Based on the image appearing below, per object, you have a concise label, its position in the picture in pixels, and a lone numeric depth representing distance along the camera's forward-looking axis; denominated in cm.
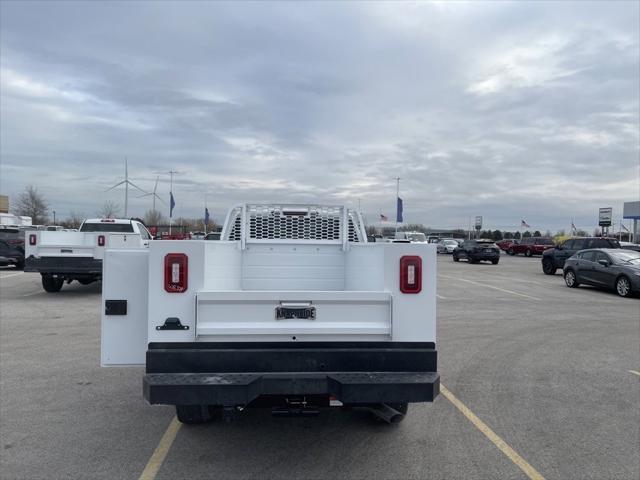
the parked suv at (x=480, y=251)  3394
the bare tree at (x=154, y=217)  7762
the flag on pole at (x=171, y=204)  4871
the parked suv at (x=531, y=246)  4450
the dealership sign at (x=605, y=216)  4038
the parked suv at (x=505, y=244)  5013
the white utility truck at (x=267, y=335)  363
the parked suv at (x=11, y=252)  2209
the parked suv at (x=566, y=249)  2356
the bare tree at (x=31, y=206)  8182
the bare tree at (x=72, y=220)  8162
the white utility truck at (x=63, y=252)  1375
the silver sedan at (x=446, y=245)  5058
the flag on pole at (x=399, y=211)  5009
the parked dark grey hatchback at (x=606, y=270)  1589
